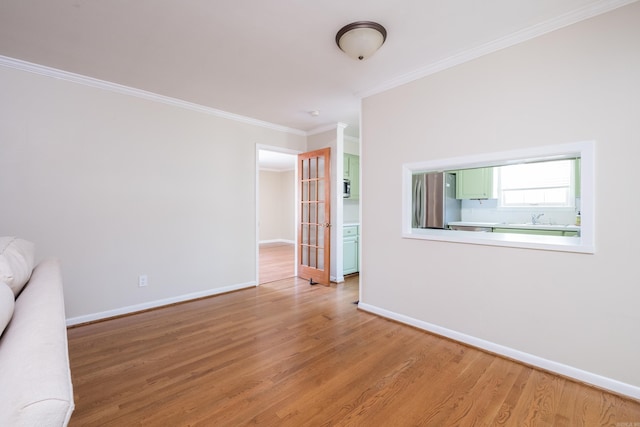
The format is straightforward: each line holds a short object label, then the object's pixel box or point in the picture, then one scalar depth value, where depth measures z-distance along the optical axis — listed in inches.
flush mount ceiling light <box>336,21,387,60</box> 84.0
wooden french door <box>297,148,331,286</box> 177.0
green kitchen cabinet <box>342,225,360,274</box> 193.9
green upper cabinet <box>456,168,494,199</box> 188.2
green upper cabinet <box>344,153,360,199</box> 200.5
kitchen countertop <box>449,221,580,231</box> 147.4
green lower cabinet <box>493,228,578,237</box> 146.6
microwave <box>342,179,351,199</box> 196.2
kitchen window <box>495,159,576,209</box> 165.0
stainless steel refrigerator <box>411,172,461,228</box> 169.6
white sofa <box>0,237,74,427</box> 22.9
